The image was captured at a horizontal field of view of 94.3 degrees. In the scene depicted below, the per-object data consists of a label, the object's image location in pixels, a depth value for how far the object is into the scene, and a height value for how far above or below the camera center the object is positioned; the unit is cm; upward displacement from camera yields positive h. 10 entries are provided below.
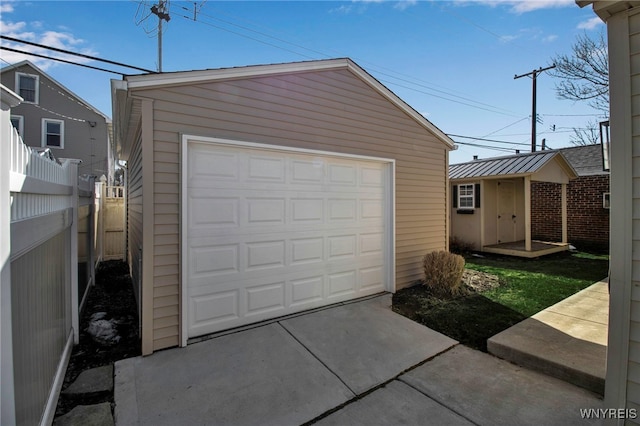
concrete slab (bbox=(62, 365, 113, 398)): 266 -160
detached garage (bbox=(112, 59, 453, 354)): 339 +32
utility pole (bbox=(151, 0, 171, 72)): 963 +679
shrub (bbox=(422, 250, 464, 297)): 525 -110
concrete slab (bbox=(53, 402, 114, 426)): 228 -162
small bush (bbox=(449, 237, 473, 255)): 978 -114
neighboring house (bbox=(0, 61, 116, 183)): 1255 +415
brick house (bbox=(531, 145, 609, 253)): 1023 +17
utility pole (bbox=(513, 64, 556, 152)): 1466 +526
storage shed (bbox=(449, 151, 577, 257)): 876 +38
